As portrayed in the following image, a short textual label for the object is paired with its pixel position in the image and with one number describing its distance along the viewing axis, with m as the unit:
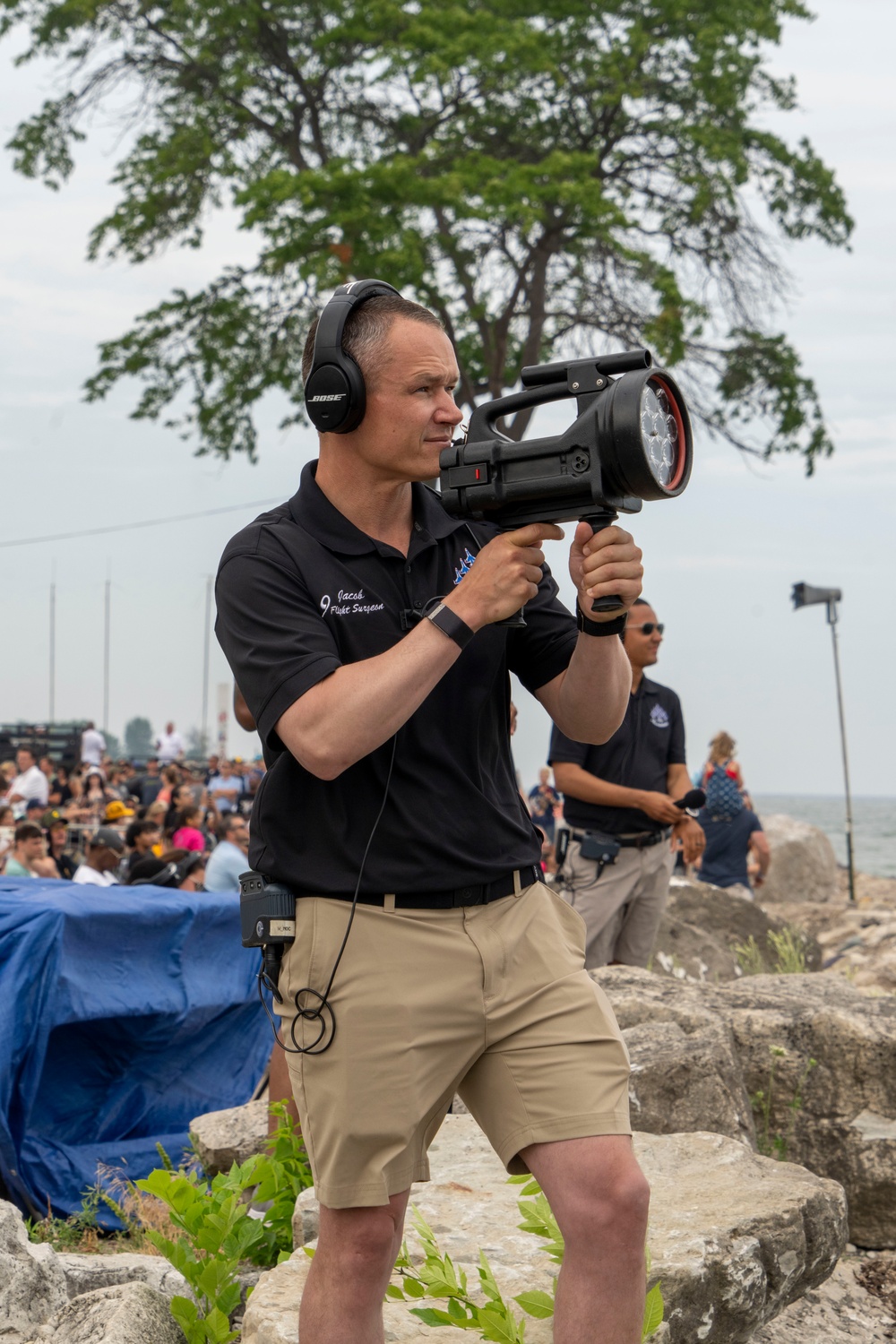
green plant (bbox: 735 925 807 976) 7.75
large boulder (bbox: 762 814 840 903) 18.31
